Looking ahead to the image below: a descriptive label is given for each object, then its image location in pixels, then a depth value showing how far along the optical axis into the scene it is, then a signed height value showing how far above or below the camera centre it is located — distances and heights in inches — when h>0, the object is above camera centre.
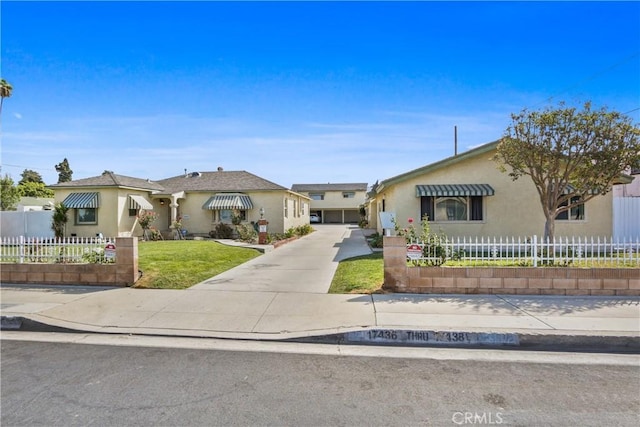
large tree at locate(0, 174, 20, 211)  1443.2 +88.7
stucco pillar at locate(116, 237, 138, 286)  343.3 -43.1
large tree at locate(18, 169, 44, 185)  2783.0 +306.2
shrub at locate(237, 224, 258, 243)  765.3 -34.1
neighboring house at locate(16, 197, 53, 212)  1546.6 +65.8
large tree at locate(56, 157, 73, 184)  2886.3 +359.8
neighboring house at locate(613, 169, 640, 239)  575.8 +1.4
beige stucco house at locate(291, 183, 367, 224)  2148.1 +85.4
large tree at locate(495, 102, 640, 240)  378.0 +69.7
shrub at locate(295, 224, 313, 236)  1017.1 -36.4
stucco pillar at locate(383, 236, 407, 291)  305.6 -35.6
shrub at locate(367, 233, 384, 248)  655.1 -45.7
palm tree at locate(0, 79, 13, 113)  963.3 +328.5
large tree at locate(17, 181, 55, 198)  2081.3 +152.6
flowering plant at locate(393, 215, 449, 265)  318.7 -27.2
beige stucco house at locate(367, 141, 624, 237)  576.7 +21.7
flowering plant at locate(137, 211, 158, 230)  808.3 -3.6
